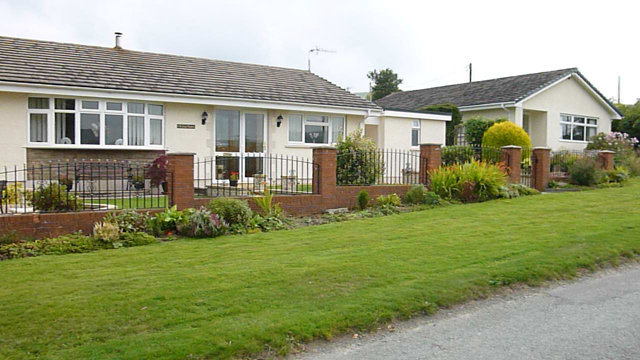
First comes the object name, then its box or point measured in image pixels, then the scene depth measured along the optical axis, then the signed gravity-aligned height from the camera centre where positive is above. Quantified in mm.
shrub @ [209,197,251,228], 10953 -849
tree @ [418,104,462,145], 28656 +2773
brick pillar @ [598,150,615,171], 21031 +450
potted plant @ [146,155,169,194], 13407 -155
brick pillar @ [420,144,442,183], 15953 +362
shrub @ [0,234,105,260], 8797 -1314
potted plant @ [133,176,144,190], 13679 -369
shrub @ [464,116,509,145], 26789 +2076
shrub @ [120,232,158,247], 9648 -1255
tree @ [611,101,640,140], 33031 +2881
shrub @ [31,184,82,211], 10078 -594
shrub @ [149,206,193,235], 10398 -1007
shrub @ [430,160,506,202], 14953 -363
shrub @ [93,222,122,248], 9523 -1151
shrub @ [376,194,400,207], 14041 -804
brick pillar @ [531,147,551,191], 18672 +82
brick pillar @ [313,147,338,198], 13508 +20
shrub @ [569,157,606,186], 19391 -84
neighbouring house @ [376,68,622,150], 28508 +3530
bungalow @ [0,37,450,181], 15562 +1960
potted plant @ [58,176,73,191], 13491 -348
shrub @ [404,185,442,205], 14344 -714
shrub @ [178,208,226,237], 10305 -1081
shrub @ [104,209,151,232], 9977 -963
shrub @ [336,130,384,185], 14984 +61
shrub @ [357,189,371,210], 13805 -746
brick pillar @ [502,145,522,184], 17844 +328
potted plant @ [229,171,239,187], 16331 -349
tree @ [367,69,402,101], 63438 +9929
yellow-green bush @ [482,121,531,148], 23594 +1473
